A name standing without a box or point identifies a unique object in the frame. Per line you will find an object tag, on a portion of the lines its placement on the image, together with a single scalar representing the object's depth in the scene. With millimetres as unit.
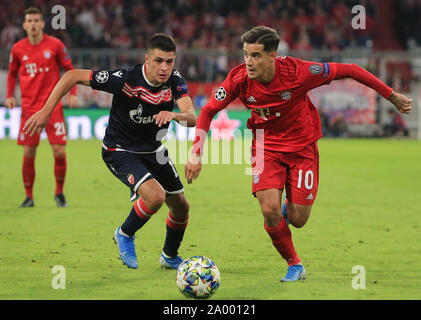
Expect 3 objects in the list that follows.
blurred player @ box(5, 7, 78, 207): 19547
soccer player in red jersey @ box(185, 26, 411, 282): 11531
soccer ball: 10367
